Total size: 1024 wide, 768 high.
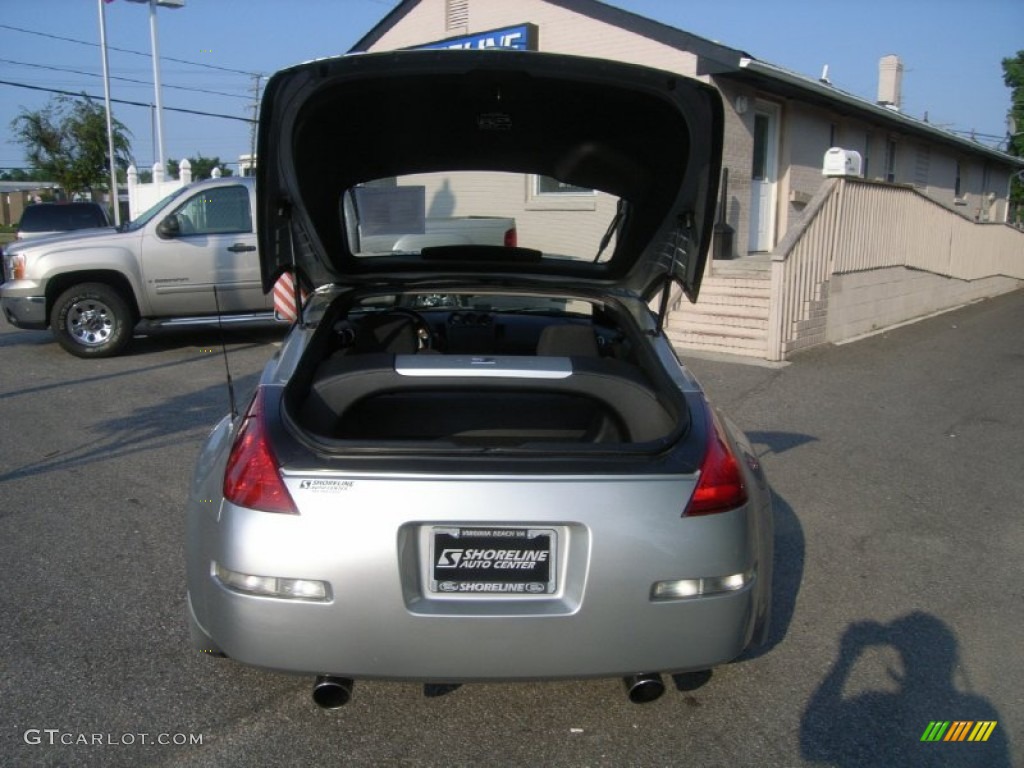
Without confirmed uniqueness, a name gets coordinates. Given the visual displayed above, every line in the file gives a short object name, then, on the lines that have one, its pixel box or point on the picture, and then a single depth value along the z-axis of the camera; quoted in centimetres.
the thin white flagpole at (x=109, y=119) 2631
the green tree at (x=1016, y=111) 3650
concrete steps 1052
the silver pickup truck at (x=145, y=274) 970
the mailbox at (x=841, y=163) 1097
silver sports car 250
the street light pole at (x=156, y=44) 2366
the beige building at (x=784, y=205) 1070
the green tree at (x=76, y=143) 3569
